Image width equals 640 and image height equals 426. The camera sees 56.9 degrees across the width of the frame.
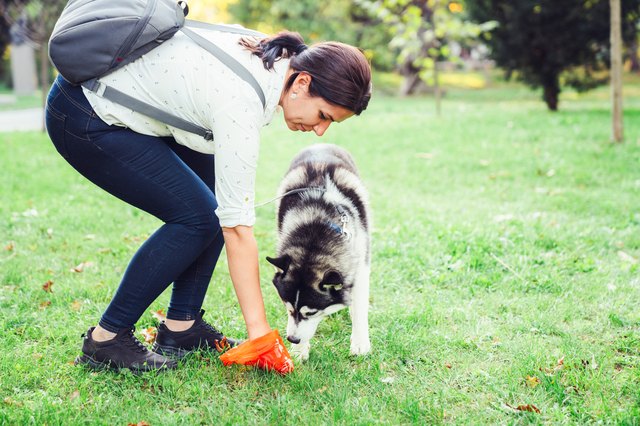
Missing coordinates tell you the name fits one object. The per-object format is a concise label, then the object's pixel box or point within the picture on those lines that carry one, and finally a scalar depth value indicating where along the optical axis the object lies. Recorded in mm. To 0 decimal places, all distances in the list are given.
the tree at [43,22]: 10961
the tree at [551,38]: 12953
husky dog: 3037
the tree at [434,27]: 12133
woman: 2414
